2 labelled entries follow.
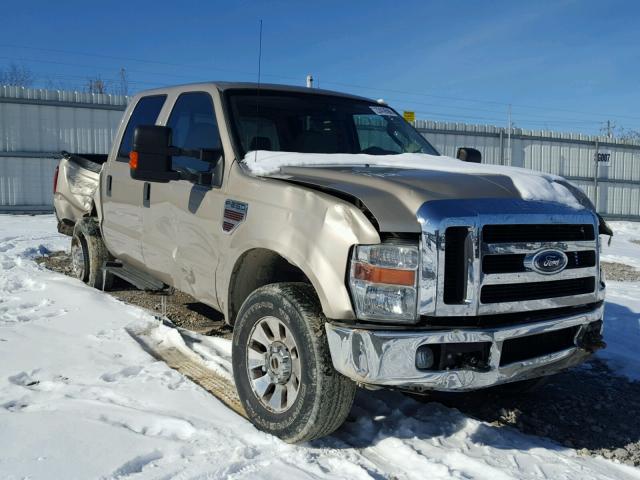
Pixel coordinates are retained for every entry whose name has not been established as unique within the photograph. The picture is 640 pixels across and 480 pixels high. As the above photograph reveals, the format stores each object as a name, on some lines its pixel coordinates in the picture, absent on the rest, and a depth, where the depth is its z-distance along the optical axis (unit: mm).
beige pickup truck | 2668
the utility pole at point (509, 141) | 20891
